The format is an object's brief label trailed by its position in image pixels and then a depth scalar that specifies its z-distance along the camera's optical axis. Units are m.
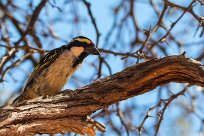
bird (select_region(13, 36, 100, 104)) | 10.52
